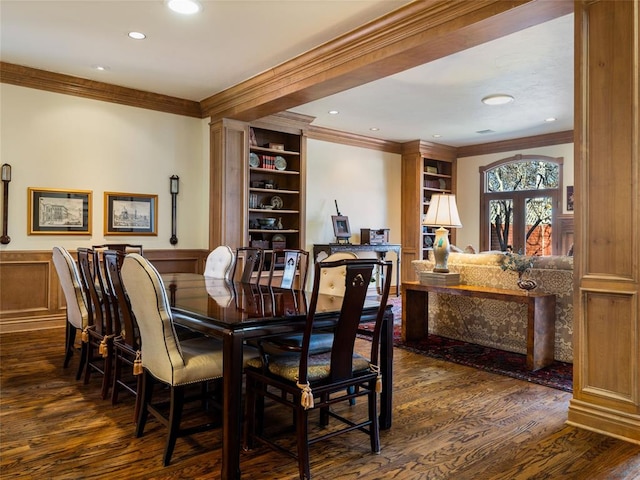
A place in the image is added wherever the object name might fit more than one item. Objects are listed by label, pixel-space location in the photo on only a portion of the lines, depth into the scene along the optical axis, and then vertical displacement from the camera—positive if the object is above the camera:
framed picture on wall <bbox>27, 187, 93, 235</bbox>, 5.05 +0.33
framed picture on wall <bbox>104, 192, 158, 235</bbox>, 5.53 +0.33
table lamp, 4.67 +0.20
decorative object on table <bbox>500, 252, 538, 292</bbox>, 3.98 -0.24
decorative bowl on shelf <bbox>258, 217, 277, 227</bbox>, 6.57 +0.26
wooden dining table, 2.06 -0.39
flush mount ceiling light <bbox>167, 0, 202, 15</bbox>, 3.48 +1.79
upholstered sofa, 4.05 -0.68
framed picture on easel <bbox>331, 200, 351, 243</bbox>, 7.49 +0.20
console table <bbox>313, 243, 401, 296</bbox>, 7.36 -0.12
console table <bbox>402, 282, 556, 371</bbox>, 3.82 -0.61
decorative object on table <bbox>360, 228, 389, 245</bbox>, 7.83 +0.07
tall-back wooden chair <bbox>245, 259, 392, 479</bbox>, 2.07 -0.63
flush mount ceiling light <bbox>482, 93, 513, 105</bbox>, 5.55 +1.70
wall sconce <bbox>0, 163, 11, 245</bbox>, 4.83 +0.43
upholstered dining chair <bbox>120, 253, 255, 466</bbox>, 2.21 -0.55
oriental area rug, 3.63 -1.07
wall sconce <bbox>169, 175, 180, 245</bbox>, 5.94 +0.54
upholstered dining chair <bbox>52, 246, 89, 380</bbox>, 3.50 -0.38
